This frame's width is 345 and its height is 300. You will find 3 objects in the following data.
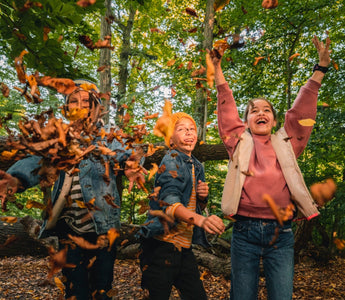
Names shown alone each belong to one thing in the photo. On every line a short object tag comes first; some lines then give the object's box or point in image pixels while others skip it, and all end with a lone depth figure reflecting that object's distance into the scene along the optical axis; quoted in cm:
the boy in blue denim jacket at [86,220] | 173
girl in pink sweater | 155
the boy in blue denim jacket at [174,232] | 168
